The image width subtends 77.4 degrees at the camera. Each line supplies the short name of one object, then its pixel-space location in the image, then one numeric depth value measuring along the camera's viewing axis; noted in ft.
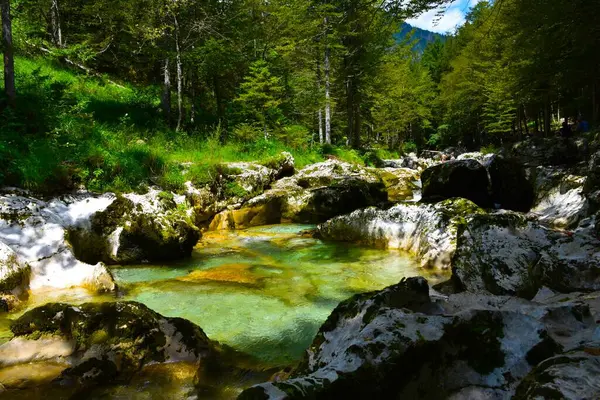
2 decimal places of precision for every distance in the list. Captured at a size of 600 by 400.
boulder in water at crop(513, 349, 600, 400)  5.55
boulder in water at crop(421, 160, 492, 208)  40.27
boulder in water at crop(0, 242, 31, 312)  16.17
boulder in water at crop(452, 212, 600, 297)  13.24
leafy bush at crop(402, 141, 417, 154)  170.67
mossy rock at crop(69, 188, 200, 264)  23.35
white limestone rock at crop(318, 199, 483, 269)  24.48
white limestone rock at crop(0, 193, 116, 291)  18.51
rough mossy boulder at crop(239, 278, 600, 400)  6.99
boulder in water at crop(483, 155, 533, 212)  39.58
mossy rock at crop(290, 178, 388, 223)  40.91
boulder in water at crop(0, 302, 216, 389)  11.14
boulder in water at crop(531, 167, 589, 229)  29.55
